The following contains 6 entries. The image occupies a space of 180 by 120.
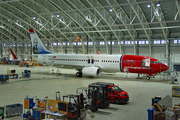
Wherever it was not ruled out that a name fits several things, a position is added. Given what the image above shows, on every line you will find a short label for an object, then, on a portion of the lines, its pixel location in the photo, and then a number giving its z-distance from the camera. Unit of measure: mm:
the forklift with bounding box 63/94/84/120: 8633
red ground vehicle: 12641
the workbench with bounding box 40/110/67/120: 8458
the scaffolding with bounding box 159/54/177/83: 22875
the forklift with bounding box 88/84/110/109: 11539
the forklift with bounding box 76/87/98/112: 10811
